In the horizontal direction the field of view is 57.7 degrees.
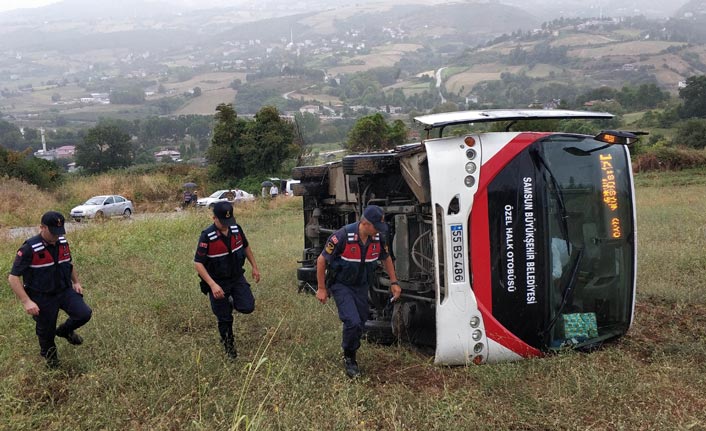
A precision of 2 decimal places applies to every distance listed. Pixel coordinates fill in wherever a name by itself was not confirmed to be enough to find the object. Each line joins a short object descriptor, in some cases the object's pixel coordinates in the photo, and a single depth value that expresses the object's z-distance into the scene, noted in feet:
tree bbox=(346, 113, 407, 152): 108.19
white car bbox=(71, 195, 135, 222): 80.27
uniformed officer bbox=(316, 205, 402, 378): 17.07
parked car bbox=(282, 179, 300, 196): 95.46
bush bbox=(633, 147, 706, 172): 87.97
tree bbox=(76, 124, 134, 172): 145.79
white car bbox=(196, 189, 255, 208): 88.07
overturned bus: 16.99
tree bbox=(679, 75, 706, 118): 154.61
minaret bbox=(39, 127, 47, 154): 224.94
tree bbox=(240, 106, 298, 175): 107.45
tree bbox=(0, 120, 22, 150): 234.17
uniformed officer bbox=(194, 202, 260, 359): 18.43
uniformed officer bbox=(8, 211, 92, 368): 17.21
